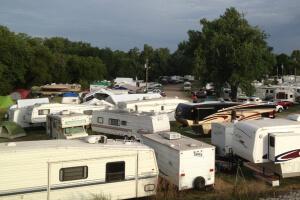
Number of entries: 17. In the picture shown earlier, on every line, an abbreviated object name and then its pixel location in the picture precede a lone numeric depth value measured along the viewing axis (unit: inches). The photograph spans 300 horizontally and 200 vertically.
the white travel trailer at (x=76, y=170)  417.7
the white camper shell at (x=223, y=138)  695.0
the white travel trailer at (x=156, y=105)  1219.3
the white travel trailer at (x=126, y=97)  1456.7
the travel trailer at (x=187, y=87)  2967.8
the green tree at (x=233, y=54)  1769.2
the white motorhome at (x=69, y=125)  921.5
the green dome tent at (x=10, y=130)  1048.2
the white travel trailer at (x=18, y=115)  1171.9
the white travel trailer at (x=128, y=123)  886.8
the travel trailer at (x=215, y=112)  1052.5
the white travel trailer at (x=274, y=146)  573.0
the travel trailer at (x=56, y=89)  2503.7
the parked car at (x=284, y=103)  1602.6
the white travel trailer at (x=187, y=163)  510.6
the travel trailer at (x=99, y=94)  1725.4
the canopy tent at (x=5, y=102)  1707.7
